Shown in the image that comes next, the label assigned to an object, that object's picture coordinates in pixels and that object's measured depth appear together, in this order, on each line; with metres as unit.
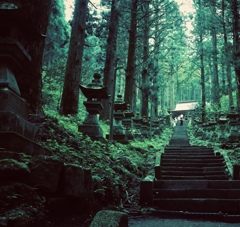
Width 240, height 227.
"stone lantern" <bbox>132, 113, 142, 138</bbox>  16.10
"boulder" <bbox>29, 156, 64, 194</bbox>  3.23
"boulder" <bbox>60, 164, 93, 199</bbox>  3.50
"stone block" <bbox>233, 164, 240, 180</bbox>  7.14
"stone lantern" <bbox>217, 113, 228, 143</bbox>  16.17
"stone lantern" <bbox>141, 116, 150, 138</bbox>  17.39
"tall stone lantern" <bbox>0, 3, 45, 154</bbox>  3.62
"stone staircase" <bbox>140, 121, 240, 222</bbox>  5.51
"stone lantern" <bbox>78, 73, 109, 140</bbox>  9.29
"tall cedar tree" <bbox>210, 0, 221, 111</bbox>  26.01
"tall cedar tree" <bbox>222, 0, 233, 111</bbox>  13.85
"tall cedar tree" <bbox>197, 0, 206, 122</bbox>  26.72
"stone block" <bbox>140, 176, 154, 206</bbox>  5.84
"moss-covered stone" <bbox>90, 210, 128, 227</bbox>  2.70
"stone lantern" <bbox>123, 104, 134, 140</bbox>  13.97
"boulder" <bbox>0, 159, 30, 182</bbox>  2.96
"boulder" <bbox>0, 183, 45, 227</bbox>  2.52
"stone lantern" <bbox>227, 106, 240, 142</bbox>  14.24
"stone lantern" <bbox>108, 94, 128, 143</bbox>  11.59
